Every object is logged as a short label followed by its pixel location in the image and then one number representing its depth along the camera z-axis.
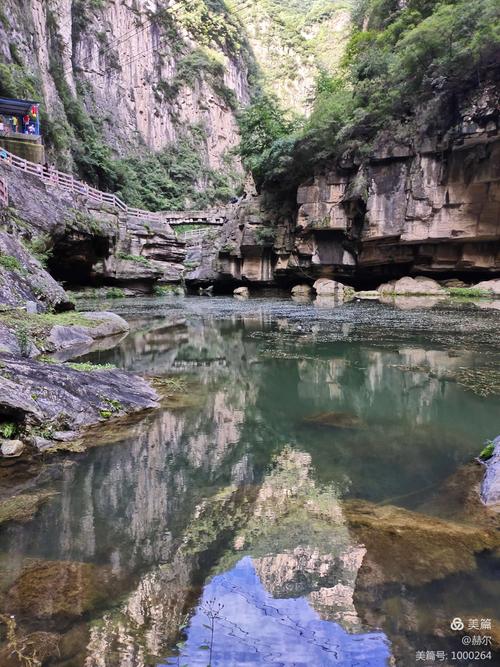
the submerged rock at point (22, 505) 3.27
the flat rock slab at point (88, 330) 9.26
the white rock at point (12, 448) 4.27
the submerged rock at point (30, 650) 1.93
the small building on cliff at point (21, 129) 23.42
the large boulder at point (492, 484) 3.40
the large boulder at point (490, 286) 23.05
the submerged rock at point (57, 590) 2.27
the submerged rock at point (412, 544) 2.64
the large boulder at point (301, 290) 31.42
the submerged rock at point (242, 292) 32.69
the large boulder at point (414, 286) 25.64
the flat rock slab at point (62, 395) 4.66
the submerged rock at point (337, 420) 5.47
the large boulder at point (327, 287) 28.84
